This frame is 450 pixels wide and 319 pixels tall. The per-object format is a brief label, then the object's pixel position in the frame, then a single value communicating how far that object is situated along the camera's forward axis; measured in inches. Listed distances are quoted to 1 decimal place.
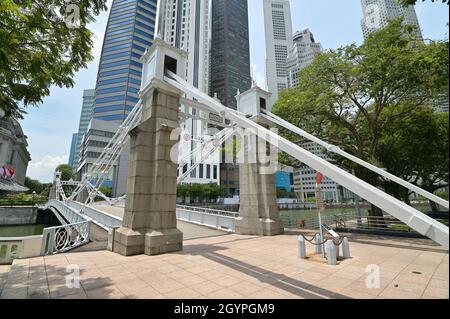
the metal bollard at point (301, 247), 257.9
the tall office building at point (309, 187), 3750.0
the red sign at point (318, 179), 299.4
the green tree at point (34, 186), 3635.1
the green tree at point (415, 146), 511.5
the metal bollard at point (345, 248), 257.3
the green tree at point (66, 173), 3043.8
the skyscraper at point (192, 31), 3661.4
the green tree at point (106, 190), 2317.9
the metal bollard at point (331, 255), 227.6
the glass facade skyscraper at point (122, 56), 2940.5
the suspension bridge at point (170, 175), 153.2
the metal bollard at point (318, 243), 275.4
